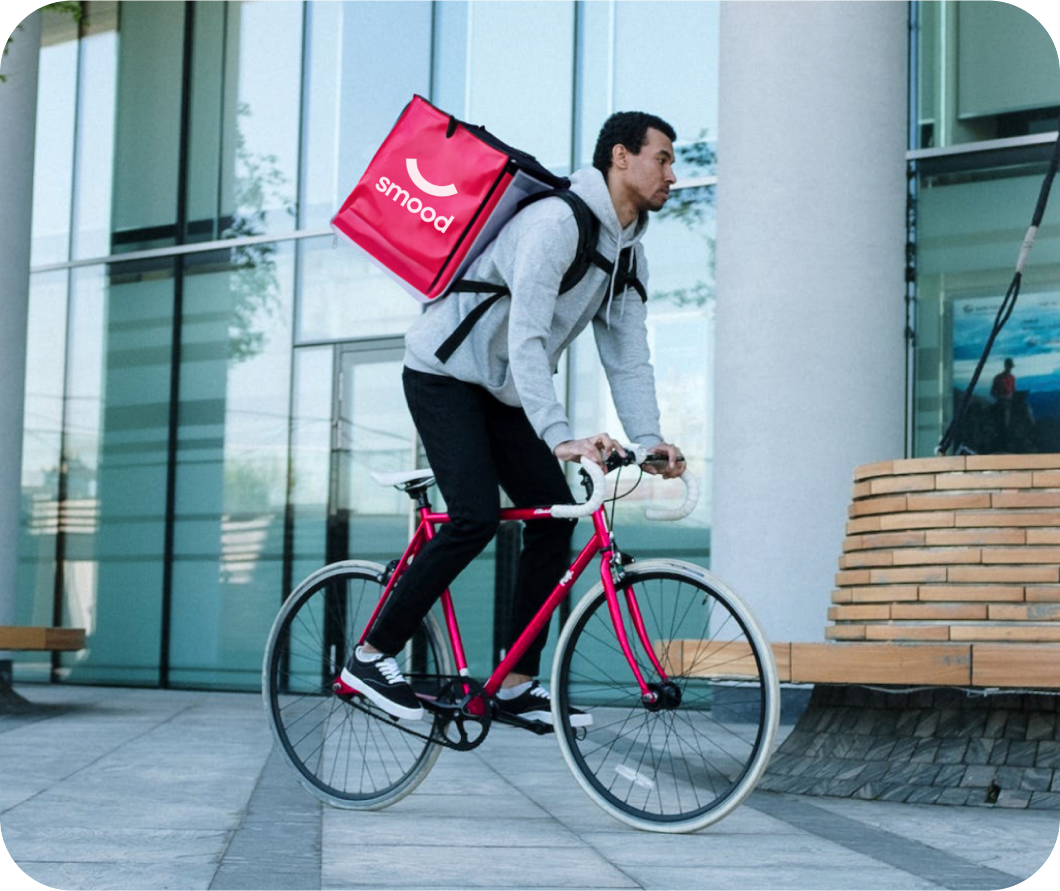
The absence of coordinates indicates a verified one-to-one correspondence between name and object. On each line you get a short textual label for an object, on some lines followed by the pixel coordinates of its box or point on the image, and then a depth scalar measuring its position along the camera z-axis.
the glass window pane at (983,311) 9.64
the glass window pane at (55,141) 14.33
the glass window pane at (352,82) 12.67
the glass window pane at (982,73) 9.80
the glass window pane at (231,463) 13.02
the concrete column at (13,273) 11.10
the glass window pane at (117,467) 13.62
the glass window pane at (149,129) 13.77
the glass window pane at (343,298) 12.51
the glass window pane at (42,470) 14.13
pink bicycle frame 3.91
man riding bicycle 4.17
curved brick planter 4.49
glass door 12.41
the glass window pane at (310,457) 12.75
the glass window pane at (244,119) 13.23
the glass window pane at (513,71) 11.88
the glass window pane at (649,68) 11.24
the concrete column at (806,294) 8.16
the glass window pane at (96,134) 14.10
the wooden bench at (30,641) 8.90
